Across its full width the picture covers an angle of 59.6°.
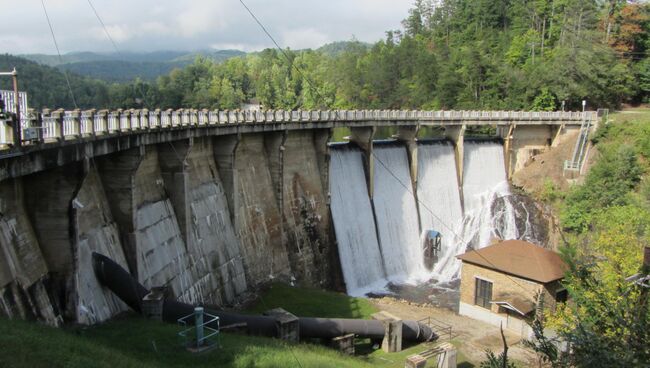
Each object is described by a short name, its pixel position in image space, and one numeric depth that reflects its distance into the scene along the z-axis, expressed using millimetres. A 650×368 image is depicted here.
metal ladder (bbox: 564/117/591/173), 59781
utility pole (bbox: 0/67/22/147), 15339
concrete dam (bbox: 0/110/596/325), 18859
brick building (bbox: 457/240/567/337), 31828
